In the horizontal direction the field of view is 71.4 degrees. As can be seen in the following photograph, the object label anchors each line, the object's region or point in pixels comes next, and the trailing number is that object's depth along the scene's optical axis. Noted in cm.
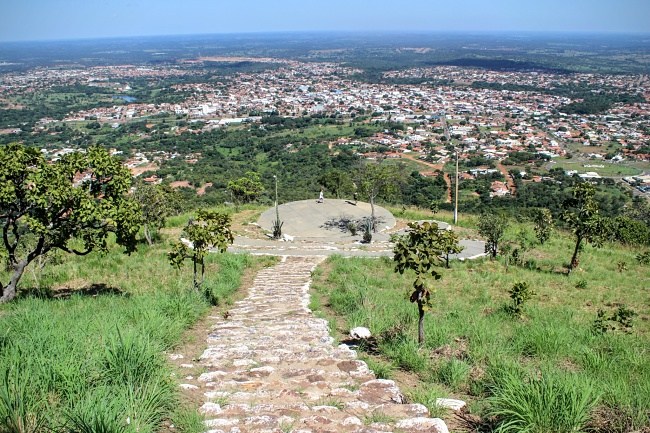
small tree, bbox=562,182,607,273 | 1296
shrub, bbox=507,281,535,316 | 877
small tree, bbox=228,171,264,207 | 2480
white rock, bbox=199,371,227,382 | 444
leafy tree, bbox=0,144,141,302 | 737
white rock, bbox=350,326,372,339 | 614
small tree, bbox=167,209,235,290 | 868
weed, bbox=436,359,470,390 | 445
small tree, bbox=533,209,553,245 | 1711
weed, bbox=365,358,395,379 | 461
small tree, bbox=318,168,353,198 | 2611
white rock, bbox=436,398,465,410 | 390
